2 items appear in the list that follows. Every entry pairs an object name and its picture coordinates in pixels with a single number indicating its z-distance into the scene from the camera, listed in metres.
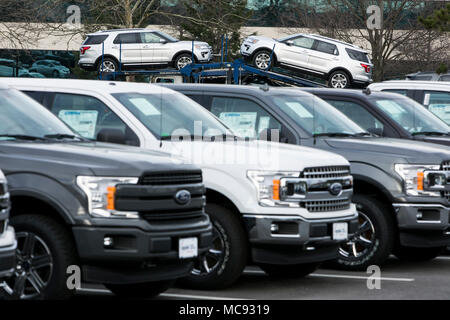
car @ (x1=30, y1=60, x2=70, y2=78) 57.04
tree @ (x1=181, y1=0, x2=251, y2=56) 43.38
